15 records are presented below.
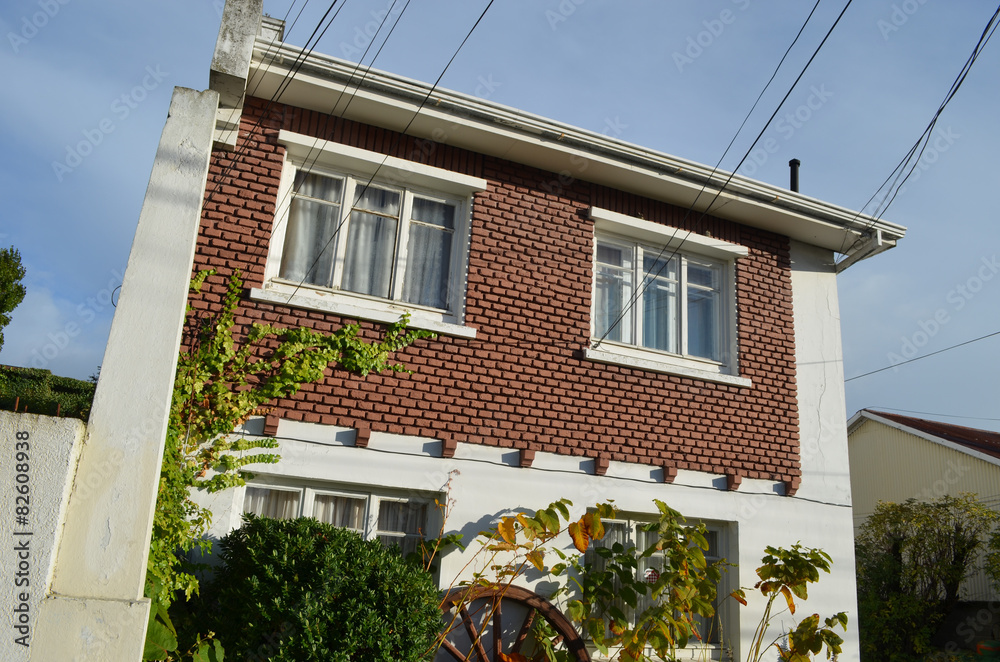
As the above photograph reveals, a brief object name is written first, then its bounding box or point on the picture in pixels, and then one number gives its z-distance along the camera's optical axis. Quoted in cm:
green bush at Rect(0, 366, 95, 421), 1154
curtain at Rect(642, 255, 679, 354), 892
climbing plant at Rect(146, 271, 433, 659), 591
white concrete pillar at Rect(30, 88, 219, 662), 439
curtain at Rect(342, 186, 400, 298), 776
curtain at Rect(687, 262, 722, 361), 913
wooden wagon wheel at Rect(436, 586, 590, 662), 680
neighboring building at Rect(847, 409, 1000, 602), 1930
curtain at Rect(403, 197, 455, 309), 795
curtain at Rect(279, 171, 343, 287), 756
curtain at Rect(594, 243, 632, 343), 867
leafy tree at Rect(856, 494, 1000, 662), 1420
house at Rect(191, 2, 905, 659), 714
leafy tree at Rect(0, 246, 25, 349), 1756
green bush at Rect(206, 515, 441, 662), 527
